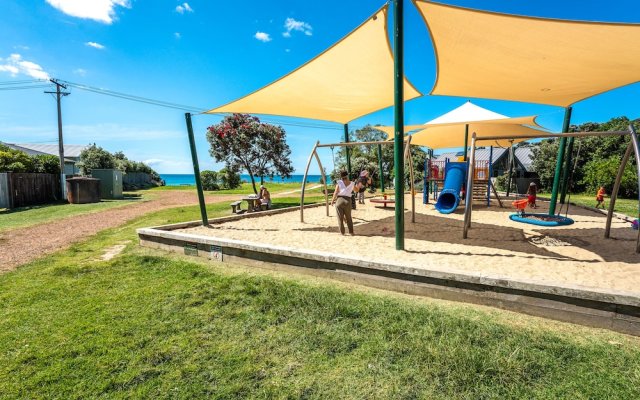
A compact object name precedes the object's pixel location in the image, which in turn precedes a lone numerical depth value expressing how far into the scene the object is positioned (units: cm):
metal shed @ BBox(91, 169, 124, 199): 2072
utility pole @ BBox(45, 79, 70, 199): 1867
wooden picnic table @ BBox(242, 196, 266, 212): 1097
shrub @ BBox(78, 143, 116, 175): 2934
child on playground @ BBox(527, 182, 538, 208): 1110
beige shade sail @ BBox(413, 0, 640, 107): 471
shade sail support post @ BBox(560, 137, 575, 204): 895
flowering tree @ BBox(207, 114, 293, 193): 1748
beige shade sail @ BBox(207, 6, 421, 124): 631
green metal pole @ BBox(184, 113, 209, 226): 811
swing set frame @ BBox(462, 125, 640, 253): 486
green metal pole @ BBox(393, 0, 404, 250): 512
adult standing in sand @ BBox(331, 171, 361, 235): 675
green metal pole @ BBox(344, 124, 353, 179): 1232
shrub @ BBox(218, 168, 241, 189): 3077
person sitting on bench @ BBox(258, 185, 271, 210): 1131
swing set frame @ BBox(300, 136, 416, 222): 809
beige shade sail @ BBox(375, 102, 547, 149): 1354
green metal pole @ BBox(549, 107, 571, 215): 851
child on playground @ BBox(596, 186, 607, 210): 1175
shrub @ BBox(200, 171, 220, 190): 3045
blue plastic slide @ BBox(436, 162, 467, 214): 1033
